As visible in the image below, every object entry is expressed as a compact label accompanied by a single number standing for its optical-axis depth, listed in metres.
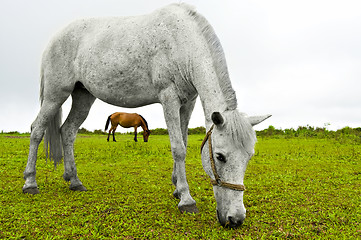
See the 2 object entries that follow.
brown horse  16.30
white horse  2.95
